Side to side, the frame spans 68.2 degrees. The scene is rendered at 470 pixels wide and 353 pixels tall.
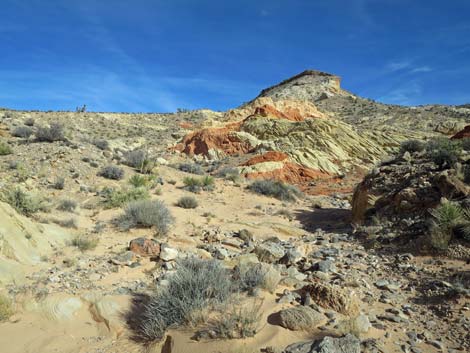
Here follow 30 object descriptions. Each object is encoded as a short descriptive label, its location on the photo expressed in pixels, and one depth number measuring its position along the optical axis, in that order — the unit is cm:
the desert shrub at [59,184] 1121
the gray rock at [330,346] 303
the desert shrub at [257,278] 446
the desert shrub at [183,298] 381
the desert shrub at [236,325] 347
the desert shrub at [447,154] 885
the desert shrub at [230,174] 1775
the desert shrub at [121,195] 1030
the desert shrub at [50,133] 1558
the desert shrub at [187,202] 1152
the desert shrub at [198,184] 1430
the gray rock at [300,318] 364
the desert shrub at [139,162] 1565
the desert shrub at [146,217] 829
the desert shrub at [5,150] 1294
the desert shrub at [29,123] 2015
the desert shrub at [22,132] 1611
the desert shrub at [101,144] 1793
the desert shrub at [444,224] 570
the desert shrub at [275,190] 1535
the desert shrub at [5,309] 430
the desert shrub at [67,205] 931
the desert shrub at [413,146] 1350
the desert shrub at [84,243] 681
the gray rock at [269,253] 615
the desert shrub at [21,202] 779
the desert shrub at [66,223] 814
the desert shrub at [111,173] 1330
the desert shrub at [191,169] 1931
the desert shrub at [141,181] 1295
